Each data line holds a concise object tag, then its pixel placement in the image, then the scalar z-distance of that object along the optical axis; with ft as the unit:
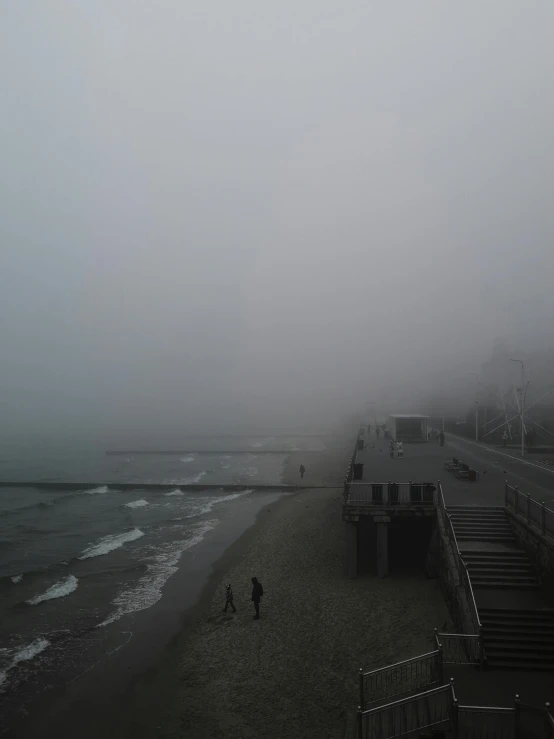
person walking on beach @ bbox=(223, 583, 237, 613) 61.82
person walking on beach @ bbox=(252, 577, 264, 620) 58.34
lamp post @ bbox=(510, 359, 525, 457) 120.61
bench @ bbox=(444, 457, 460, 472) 87.48
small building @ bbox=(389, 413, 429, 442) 153.28
